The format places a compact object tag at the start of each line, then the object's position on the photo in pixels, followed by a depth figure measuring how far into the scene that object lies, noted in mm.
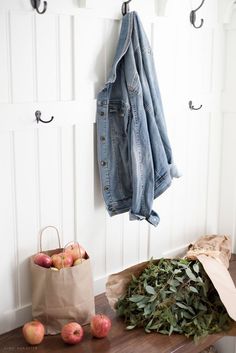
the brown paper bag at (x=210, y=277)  2127
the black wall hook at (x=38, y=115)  2018
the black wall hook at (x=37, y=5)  1946
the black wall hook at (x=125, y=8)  2249
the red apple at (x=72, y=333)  1929
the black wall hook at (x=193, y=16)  2559
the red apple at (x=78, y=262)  2053
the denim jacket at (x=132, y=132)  2193
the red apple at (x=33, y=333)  1932
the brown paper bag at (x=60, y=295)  1993
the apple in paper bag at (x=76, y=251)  2098
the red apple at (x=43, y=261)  2043
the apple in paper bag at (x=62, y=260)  2031
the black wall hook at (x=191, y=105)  2641
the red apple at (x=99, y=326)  1974
